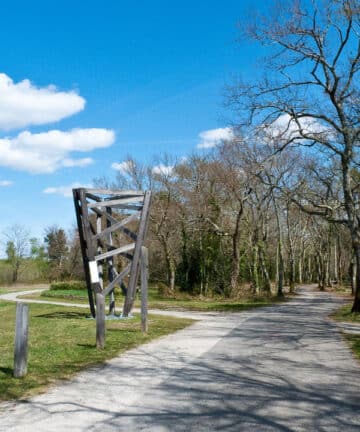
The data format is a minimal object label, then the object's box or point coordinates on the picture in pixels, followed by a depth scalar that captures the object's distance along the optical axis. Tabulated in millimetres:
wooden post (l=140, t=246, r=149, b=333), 12492
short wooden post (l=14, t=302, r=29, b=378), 7184
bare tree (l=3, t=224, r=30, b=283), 74875
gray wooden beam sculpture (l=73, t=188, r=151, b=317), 11508
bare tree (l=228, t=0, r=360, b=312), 16969
